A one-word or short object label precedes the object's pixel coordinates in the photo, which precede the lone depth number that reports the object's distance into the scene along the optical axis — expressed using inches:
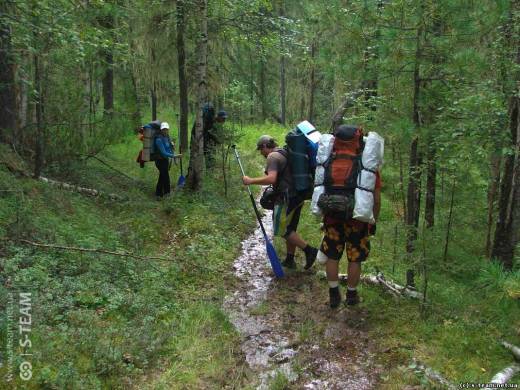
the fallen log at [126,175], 436.9
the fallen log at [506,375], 150.6
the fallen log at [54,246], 211.9
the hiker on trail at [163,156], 397.7
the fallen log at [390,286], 224.4
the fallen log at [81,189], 339.3
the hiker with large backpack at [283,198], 260.8
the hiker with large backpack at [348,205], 201.6
